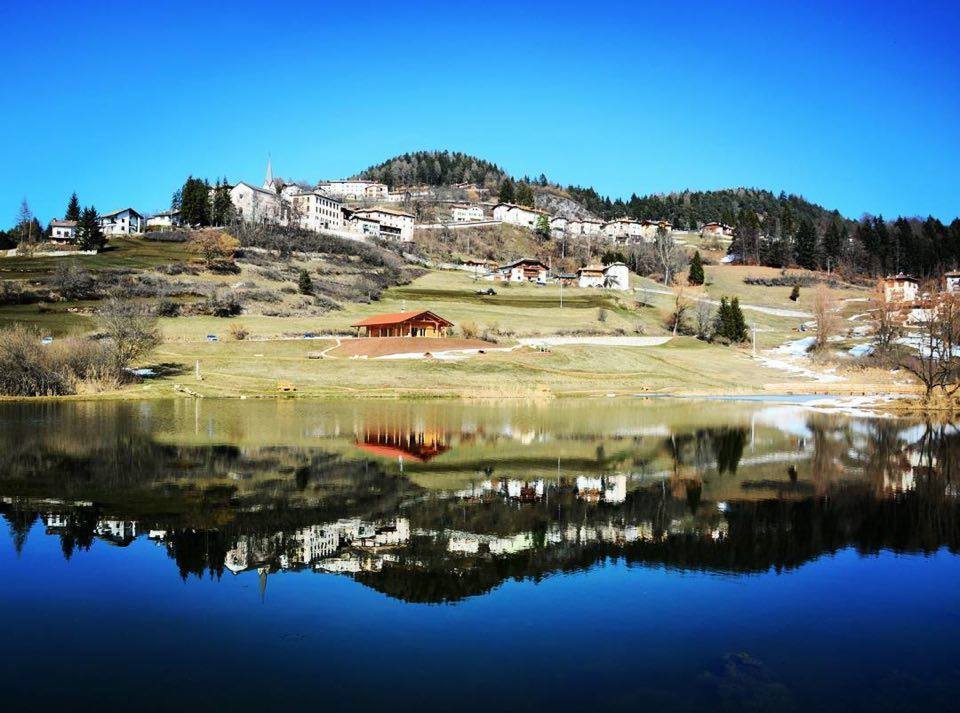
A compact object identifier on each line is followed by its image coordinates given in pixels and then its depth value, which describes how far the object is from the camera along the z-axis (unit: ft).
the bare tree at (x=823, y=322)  320.09
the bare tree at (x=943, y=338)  188.79
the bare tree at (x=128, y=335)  203.47
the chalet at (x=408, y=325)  278.46
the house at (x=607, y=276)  486.38
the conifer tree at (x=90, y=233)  416.87
